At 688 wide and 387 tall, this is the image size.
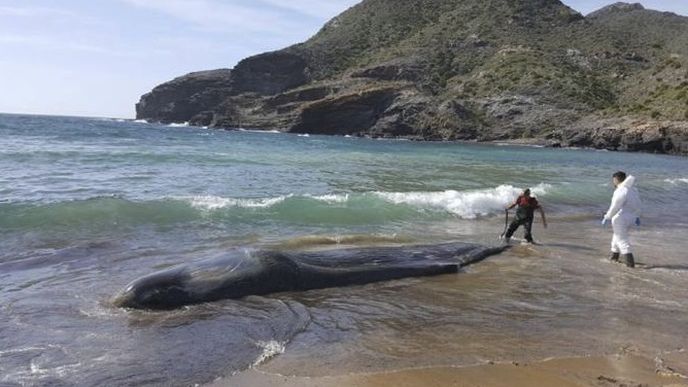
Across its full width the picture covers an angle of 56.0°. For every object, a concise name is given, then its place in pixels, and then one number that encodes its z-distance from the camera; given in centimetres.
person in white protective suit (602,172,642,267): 1155
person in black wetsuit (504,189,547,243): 1354
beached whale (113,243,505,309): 787
